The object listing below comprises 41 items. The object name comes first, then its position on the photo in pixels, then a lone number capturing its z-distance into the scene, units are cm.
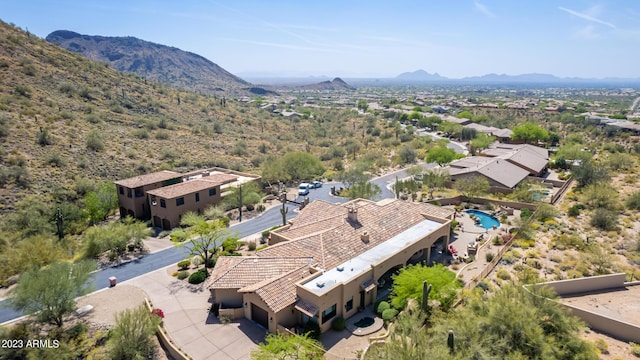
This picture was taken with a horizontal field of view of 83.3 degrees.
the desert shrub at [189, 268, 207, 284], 3362
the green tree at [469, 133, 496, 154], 8644
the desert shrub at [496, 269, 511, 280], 3391
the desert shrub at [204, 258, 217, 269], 3643
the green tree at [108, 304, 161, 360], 2325
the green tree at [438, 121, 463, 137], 11001
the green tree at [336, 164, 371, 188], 6109
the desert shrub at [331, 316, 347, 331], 2688
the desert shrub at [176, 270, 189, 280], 3475
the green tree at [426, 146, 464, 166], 7331
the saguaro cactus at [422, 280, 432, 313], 2575
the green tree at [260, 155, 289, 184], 6506
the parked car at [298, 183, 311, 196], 6185
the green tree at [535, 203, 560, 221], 4797
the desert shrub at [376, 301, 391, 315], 2842
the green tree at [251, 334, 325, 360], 2162
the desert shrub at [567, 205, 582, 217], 4900
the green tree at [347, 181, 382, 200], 5344
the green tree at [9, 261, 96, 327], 2502
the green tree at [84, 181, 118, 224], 4756
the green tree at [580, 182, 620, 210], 5034
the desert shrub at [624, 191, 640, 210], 5005
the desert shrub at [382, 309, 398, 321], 2738
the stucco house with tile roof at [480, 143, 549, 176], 6800
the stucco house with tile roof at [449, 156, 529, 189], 5962
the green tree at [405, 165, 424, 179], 6638
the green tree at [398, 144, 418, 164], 8225
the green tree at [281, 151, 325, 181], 6762
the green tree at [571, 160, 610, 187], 5891
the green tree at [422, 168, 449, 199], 5844
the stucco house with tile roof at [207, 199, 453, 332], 2678
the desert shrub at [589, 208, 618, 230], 4450
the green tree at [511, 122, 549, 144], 9094
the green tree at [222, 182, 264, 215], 5254
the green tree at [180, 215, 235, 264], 3609
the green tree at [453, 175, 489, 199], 5591
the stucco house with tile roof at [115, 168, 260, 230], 4675
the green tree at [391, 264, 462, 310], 2756
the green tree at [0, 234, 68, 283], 3191
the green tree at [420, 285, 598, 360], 2052
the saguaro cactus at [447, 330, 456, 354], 1997
